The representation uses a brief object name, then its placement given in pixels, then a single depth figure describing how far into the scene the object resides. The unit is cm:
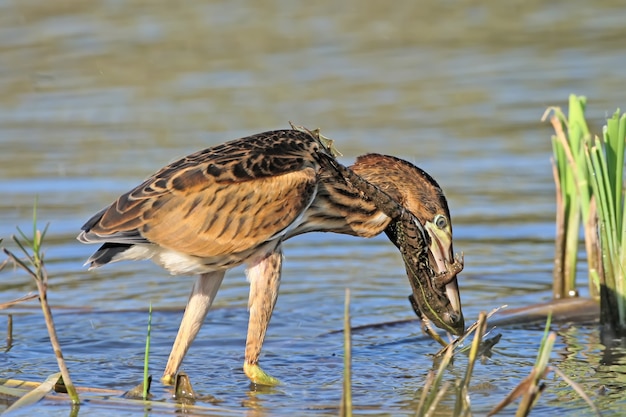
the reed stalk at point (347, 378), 1032
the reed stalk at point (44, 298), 1135
